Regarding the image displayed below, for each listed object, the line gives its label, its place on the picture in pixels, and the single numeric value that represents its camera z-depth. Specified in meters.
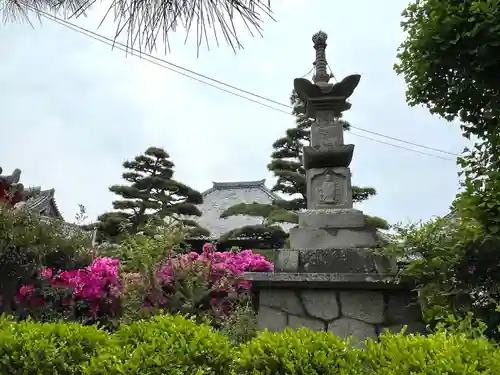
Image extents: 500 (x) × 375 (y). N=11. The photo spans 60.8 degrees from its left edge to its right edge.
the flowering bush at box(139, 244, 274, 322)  4.15
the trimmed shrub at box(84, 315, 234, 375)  2.01
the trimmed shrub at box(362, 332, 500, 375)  1.58
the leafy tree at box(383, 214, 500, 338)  2.52
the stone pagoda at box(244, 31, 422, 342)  3.12
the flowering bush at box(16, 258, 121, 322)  4.40
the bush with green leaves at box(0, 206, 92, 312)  4.26
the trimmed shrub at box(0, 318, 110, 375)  2.23
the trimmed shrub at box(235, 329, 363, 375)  1.90
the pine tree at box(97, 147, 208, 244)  14.11
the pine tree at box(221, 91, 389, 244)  11.84
